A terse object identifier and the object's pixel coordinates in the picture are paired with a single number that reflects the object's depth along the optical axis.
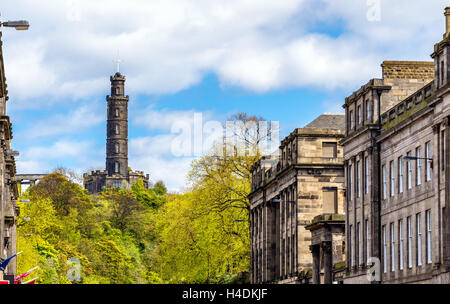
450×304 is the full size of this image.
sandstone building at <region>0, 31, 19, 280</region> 72.69
